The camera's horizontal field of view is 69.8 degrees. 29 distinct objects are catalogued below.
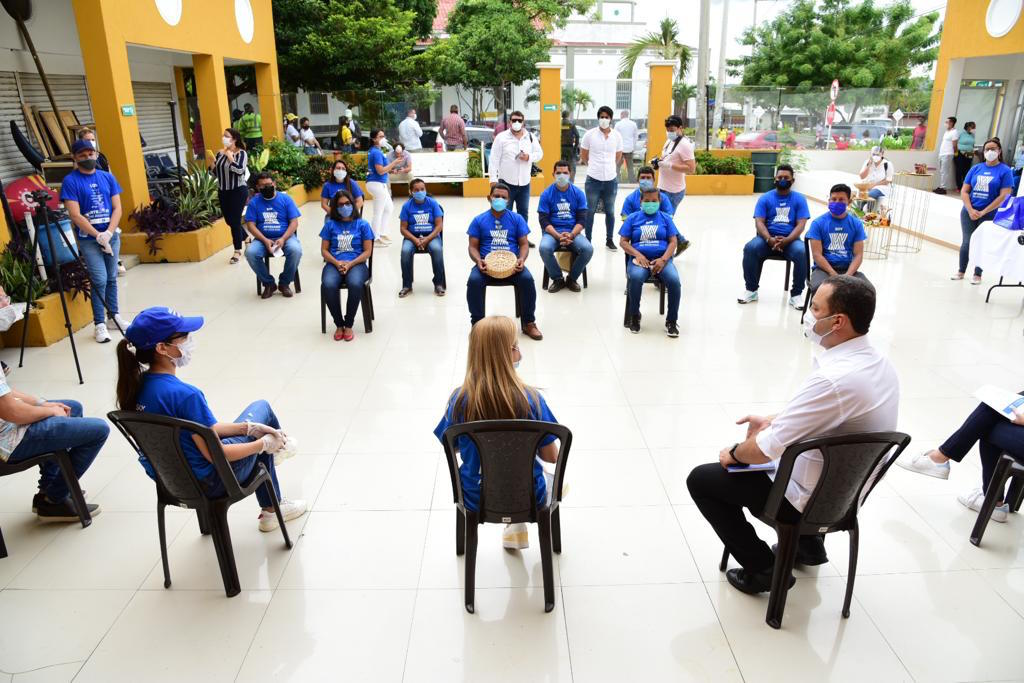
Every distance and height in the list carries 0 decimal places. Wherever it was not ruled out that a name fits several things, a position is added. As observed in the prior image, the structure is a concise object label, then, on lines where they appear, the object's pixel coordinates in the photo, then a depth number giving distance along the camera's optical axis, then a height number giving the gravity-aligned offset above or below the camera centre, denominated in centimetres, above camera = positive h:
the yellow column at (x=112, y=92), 888 +33
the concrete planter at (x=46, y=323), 654 -177
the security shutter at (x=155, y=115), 1519 +10
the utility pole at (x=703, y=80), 1611 +82
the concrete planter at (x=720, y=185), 1479 -128
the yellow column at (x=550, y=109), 1473 +19
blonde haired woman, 291 -105
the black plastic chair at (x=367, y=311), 683 -171
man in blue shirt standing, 654 -85
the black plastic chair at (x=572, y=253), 796 -139
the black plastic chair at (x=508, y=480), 274 -138
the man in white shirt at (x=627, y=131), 1448 -23
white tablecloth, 723 -130
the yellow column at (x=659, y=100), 1498 +37
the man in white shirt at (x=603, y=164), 976 -57
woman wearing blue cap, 300 -105
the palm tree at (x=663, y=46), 2589 +247
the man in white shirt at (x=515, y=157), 990 -49
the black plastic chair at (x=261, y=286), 810 -179
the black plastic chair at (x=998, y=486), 342 -169
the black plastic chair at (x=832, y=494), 268 -140
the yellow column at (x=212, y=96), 1233 +38
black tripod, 571 -98
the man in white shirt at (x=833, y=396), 271 -99
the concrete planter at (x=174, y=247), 951 -160
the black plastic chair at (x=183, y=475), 292 -144
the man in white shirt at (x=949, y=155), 1525 -74
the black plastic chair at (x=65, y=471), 352 -168
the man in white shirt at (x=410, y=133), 1565 -28
